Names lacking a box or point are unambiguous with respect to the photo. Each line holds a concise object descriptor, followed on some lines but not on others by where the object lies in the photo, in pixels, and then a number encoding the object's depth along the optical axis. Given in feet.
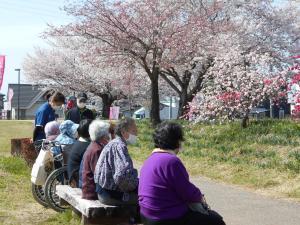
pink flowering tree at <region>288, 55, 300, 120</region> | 32.76
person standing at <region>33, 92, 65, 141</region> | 29.30
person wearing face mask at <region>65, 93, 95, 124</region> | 30.71
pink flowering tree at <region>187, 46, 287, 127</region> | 47.60
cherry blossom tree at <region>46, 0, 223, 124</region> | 63.62
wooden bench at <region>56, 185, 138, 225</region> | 18.65
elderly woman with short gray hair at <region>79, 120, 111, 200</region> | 19.99
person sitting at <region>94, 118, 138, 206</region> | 17.81
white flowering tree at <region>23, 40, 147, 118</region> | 124.36
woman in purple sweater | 14.32
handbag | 25.54
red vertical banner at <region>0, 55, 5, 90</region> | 51.28
